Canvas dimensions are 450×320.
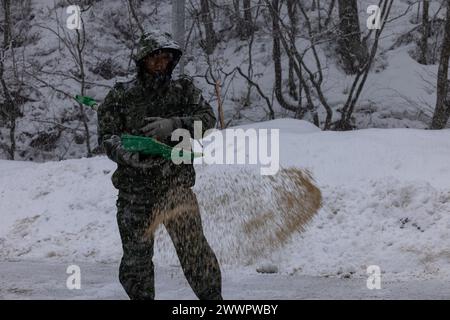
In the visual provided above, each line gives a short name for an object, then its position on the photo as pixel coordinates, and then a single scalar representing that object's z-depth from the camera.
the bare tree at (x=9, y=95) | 15.16
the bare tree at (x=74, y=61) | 16.69
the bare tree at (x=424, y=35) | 14.75
